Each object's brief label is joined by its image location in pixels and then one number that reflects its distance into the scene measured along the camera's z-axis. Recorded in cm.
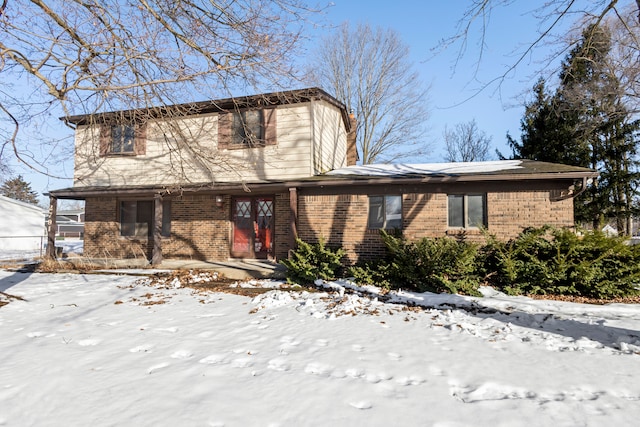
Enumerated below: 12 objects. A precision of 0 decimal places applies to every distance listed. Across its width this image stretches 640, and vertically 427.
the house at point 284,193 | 853
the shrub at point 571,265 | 693
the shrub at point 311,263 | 830
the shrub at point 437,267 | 727
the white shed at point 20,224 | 2485
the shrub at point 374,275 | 785
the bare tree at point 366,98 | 2280
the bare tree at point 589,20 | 496
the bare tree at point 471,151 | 3153
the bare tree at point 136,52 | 486
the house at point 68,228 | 4103
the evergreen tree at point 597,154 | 1791
